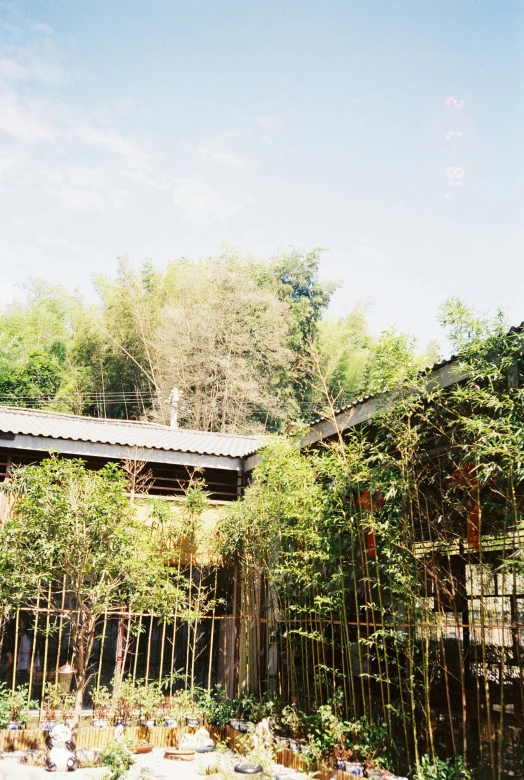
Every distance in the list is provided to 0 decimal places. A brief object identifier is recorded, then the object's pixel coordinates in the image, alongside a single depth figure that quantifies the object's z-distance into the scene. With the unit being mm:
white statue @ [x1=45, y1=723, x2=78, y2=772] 5398
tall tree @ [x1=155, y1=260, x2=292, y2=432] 15461
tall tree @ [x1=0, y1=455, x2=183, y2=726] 5836
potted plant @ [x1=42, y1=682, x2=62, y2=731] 6418
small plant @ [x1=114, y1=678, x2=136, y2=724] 6617
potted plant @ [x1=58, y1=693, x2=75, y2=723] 6429
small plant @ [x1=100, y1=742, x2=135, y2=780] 5329
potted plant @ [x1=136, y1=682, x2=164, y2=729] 6656
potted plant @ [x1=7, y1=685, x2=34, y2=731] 6316
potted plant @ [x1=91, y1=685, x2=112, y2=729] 6633
